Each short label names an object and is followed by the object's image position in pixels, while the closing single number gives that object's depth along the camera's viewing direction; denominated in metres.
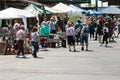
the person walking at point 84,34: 26.98
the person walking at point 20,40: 22.72
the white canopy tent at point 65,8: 44.79
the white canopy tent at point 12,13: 27.61
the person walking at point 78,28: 30.86
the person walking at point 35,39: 23.02
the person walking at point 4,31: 29.31
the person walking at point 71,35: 26.75
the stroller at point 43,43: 27.22
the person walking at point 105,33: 30.06
